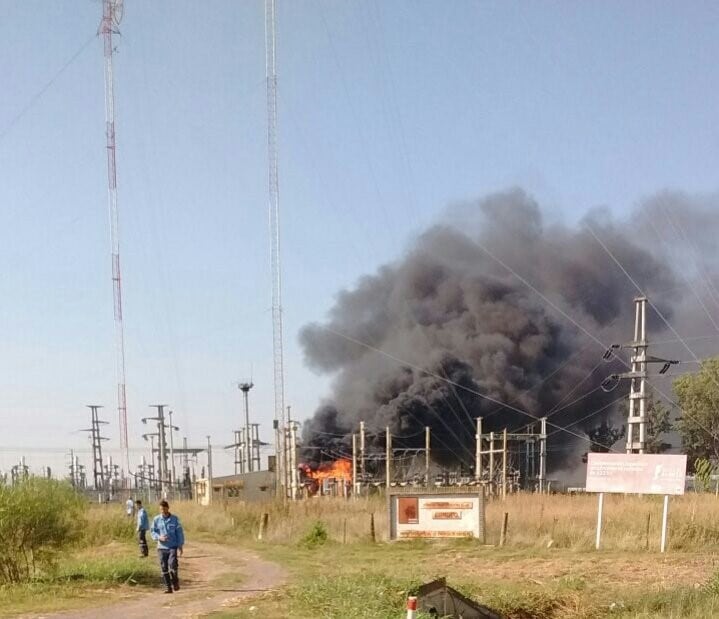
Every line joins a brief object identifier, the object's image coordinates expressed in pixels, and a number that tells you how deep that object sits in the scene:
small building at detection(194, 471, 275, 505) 65.00
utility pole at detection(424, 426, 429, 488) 56.31
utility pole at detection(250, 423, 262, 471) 90.25
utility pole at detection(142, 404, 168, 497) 69.56
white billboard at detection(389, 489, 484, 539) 28.66
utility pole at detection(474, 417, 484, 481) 55.38
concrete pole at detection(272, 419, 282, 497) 50.00
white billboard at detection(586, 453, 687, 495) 26.33
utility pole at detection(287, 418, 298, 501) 56.34
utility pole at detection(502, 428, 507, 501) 50.62
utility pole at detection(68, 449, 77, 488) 106.81
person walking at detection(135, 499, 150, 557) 26.02
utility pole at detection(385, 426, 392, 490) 48.25
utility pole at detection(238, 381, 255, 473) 78.38
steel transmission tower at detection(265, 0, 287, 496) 48.28
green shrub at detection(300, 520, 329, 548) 30.02
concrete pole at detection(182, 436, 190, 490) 91.04
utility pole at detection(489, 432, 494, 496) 57.61
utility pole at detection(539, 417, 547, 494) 58.88
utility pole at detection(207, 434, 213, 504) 61.31
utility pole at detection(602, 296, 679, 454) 41.97
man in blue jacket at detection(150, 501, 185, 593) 17.97
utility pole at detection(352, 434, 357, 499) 60.03
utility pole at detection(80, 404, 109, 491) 93.10
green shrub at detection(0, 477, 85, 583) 18.66
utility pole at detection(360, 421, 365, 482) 58.32
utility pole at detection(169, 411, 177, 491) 89.03
